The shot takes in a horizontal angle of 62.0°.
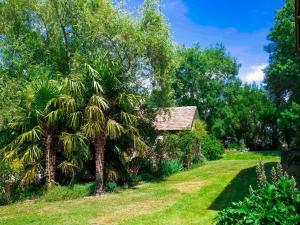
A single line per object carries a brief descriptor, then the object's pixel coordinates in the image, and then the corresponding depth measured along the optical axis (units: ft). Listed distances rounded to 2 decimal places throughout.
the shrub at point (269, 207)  13.30
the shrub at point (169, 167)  47.00
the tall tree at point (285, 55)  61.57
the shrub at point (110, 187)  37.30
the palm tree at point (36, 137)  36.73
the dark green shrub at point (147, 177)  44.30
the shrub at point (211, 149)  72.13
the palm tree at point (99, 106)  36.13
